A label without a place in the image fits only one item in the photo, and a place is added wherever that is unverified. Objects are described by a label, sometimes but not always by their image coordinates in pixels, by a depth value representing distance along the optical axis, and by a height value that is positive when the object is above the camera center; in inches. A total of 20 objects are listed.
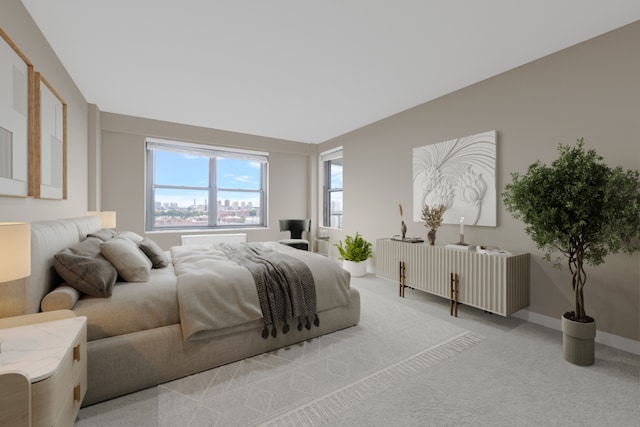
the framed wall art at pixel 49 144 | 87.5 +23.4
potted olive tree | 78.7 +0.5
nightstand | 37.1 -23.8
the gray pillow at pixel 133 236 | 112.6 -11.6
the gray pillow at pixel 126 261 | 82.7 -15.7
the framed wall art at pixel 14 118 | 69.1 +24.8
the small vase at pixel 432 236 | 135.5 -11.7
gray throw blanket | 88.1 -26.6
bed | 66.1 -28.7
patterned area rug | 63.1 -46.2
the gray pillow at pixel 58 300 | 63.5 -21.3
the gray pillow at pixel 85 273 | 70.3 -16.6
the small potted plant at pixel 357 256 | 186.4 -30.2
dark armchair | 231.0 -12.5
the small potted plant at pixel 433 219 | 136.2 -3.3
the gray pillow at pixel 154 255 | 104.2 -17.2
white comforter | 76.0 -25.7
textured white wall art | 125.4 +17.4
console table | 104.3 -26.8
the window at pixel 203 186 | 201.5 +19.3
